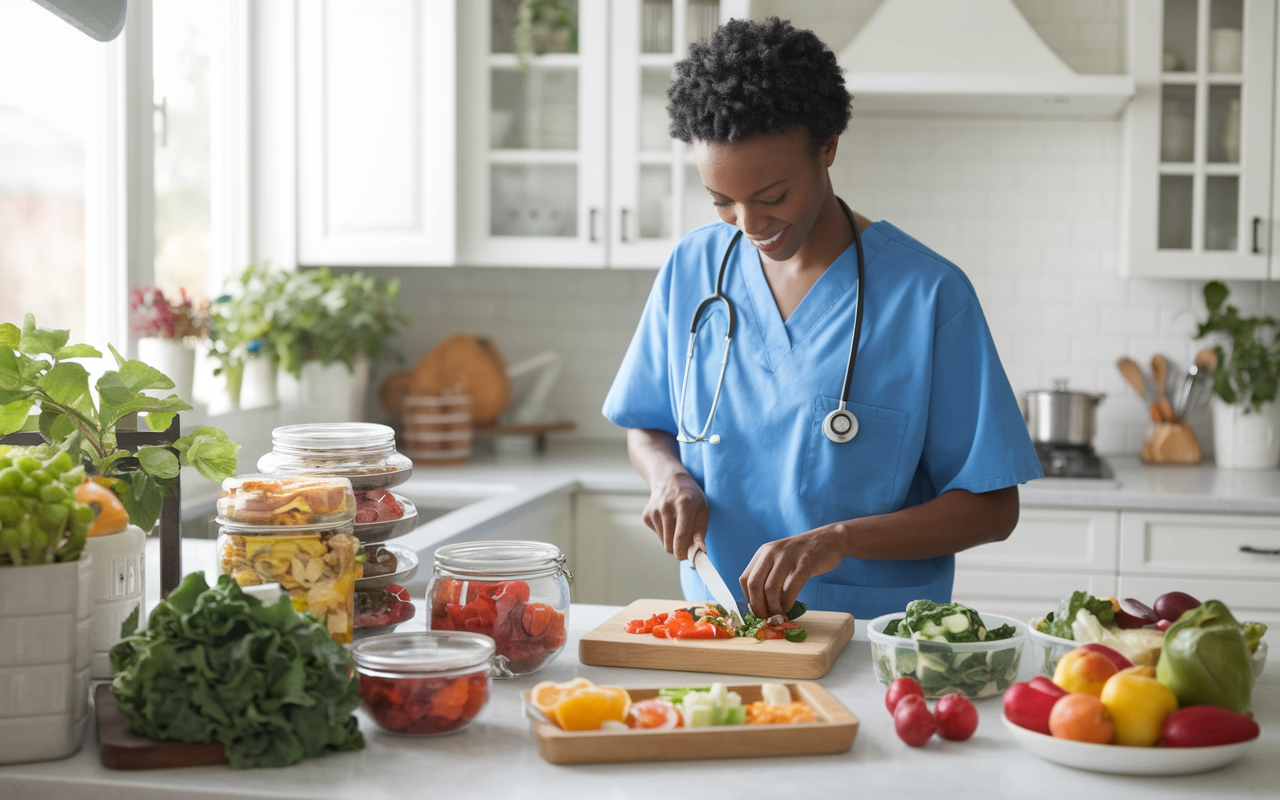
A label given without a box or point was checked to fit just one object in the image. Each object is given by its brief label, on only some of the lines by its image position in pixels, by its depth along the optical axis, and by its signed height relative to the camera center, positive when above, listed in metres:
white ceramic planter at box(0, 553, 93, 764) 0.98 -0.26
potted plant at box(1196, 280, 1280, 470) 3.24 -0.09
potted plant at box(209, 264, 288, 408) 3.01 +0.03
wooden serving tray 0.99 -0.34
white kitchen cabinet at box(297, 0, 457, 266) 3.21 +0.64
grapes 0.97 -0.14
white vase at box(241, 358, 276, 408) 3.15 -0.09
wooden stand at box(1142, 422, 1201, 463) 3.35 -0.26
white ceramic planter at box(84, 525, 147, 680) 1.12 -0.23
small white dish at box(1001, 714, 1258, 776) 0.95 -0.33
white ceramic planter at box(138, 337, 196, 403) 2.70 -0.02
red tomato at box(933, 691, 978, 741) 1.03 -0.32
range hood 3.03 +0.78
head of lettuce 0.98 -0.28
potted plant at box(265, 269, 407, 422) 3.12 +0.04
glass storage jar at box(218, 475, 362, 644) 1.14 -0.19
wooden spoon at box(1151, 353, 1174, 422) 3.40 -0.08
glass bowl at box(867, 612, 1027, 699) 1.15 -0.31
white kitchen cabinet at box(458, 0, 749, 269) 3.21 +0.60
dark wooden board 0.98 -0.34
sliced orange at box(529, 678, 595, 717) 1.04 -0.31
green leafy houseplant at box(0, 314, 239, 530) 1.17 -0.06
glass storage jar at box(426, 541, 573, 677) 1.22 -0.27
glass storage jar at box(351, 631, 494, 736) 1.04 -0.30
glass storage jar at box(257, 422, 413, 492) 1.28 -0.12
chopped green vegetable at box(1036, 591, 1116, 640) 1.18 -0.26
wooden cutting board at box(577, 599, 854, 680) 1.25 -0.33
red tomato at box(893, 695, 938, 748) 1.03 -0.33
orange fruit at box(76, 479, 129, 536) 1.08 -0.15
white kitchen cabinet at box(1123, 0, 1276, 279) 3.10 +0.59
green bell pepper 1.00 -0.27
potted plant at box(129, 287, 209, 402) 2.69 +0.05
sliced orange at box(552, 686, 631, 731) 1.01 -0.31
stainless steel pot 3.19 -0.17
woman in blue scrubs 1.50 -0.03
